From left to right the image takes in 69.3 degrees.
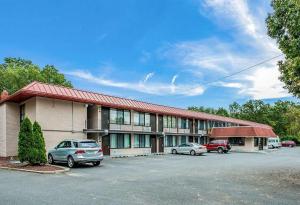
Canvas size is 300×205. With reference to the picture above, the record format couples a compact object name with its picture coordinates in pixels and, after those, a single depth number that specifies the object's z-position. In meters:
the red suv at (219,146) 28.60
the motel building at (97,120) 16.99
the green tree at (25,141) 12.82
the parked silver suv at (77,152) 13.36
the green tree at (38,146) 12.72
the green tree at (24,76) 31.91
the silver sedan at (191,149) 24.46
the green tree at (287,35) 8.35
